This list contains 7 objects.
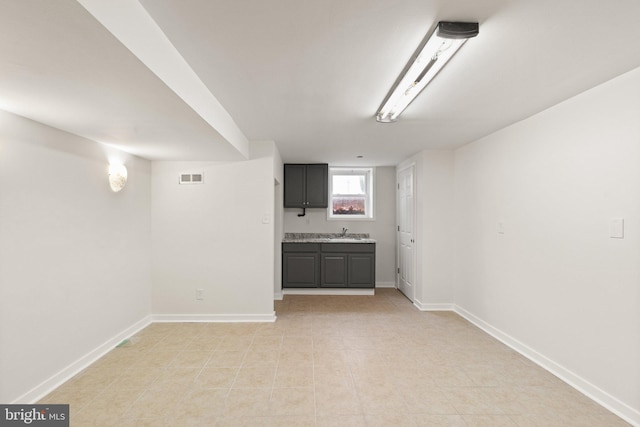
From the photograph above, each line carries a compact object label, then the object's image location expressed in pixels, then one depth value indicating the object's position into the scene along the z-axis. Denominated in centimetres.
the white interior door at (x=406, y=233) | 525
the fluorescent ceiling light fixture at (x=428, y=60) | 163
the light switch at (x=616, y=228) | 226
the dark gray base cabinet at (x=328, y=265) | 561
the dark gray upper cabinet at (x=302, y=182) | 592
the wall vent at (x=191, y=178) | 422
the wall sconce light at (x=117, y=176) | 329
